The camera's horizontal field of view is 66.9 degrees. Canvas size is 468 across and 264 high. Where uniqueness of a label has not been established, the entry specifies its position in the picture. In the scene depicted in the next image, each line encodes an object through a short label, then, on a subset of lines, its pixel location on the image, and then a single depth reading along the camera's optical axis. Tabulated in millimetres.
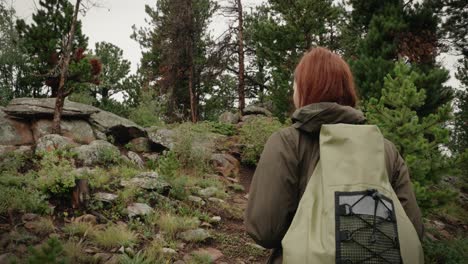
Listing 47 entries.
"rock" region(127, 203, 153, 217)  6462
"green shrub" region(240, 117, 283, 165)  12234
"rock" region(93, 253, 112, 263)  4855
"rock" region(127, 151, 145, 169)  10226
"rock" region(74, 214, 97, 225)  5886
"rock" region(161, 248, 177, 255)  5302
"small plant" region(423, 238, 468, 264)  6063
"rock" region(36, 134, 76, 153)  9930
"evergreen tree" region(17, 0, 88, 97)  14726
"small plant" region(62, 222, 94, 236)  5438
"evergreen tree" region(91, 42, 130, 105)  25348
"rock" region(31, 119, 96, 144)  11766
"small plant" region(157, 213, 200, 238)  6079
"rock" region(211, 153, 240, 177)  11179
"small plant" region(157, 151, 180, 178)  8484
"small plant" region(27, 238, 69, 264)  2504
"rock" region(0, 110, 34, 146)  11039
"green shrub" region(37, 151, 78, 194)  6363
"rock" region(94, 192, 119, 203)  6671
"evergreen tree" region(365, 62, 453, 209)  5207
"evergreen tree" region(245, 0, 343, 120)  13086
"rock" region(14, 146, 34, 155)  9673
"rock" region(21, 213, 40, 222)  5672
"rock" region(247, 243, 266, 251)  6335
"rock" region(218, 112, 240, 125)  18141
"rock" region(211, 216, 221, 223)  7014
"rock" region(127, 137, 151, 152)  12430
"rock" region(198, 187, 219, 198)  8414
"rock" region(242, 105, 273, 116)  18547
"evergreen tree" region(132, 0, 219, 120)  19312
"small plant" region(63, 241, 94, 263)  4711
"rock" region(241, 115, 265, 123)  17309
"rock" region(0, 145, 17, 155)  9630
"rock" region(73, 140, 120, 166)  9665
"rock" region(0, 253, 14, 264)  4164
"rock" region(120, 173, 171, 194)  7582
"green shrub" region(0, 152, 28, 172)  8281
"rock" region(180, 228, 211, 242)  6012
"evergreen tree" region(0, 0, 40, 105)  19406
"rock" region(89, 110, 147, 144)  12859
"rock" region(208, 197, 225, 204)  8184
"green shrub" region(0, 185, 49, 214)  5914
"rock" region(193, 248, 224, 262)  5648
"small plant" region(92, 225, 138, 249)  5305
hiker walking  1483
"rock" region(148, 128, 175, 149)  12252
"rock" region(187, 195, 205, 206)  7705
